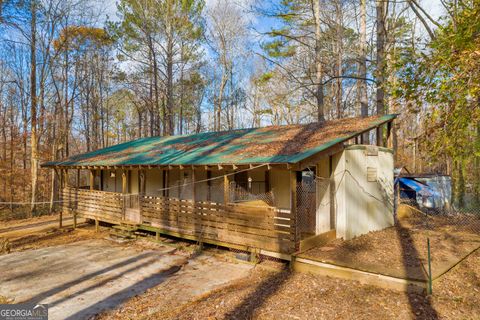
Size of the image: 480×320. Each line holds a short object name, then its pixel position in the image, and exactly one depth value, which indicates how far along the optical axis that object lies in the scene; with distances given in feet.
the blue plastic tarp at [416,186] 53.02
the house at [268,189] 24.84
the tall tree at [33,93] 55.47
